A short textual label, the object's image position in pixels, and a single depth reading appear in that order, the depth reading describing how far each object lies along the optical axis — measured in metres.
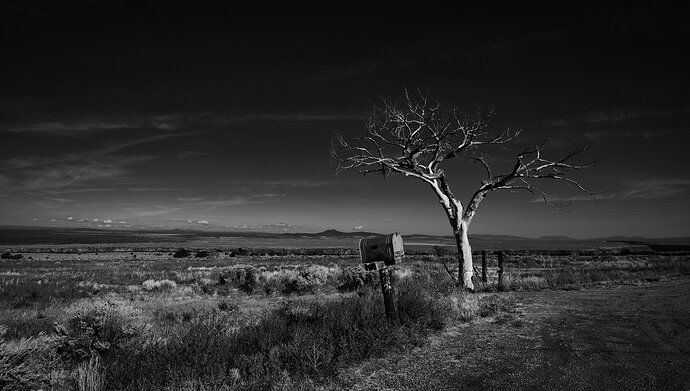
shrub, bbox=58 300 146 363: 7.70
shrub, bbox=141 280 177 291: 22.98
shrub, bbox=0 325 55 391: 4.46
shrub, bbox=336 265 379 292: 20.52
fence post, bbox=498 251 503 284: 14.22
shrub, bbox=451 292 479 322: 8.32
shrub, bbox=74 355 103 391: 4.84
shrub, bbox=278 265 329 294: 21.20
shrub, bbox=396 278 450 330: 7.45
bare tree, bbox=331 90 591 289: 13.59
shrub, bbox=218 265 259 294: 22.03
